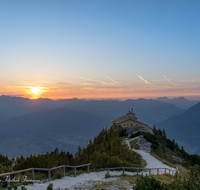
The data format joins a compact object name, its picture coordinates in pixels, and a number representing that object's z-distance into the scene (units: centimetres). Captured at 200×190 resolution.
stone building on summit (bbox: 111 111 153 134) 5716
